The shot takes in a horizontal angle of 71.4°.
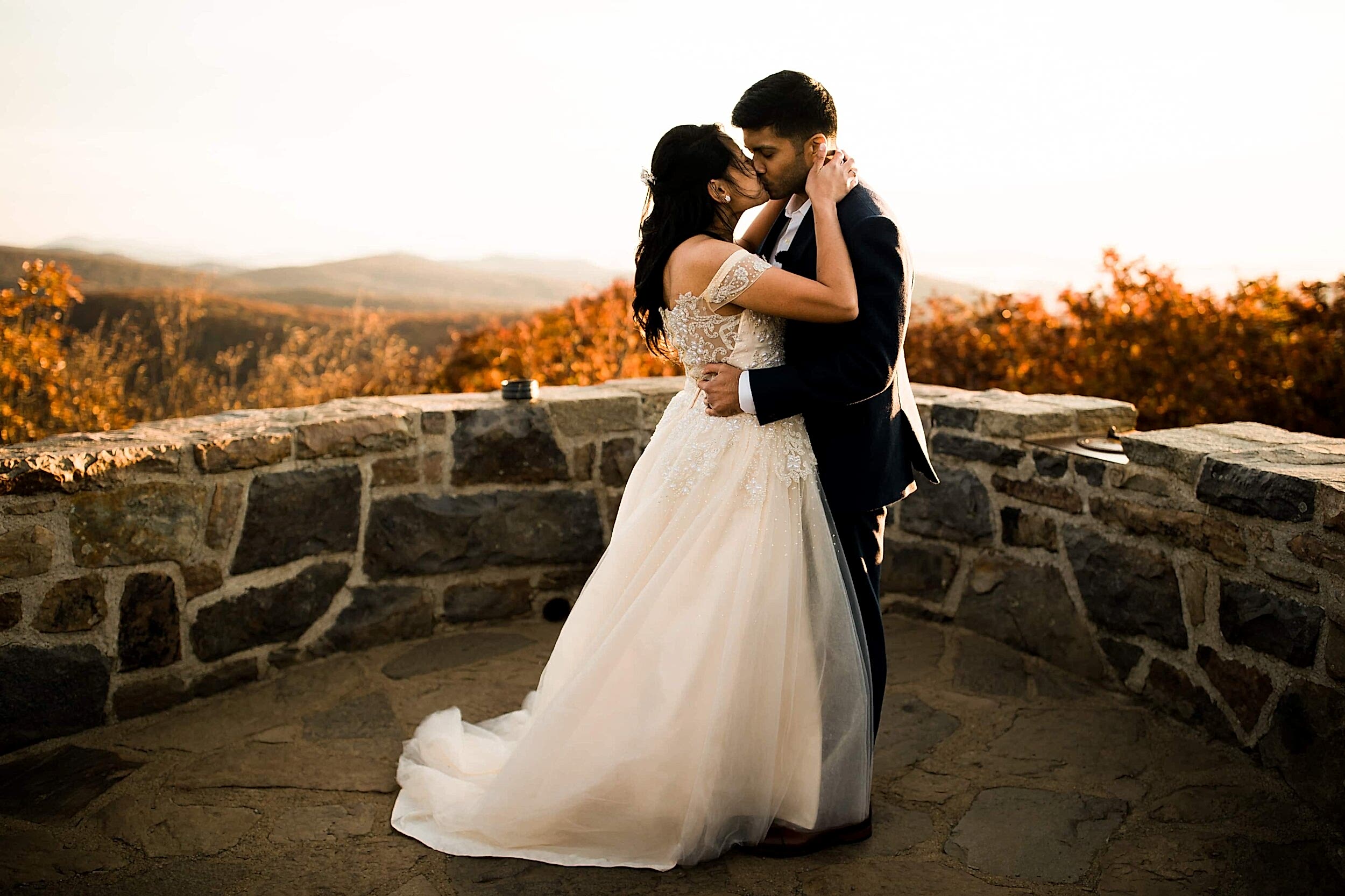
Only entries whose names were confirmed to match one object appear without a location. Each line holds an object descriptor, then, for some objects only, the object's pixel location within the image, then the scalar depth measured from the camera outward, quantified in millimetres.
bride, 2047
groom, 2006
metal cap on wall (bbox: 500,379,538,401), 3471
